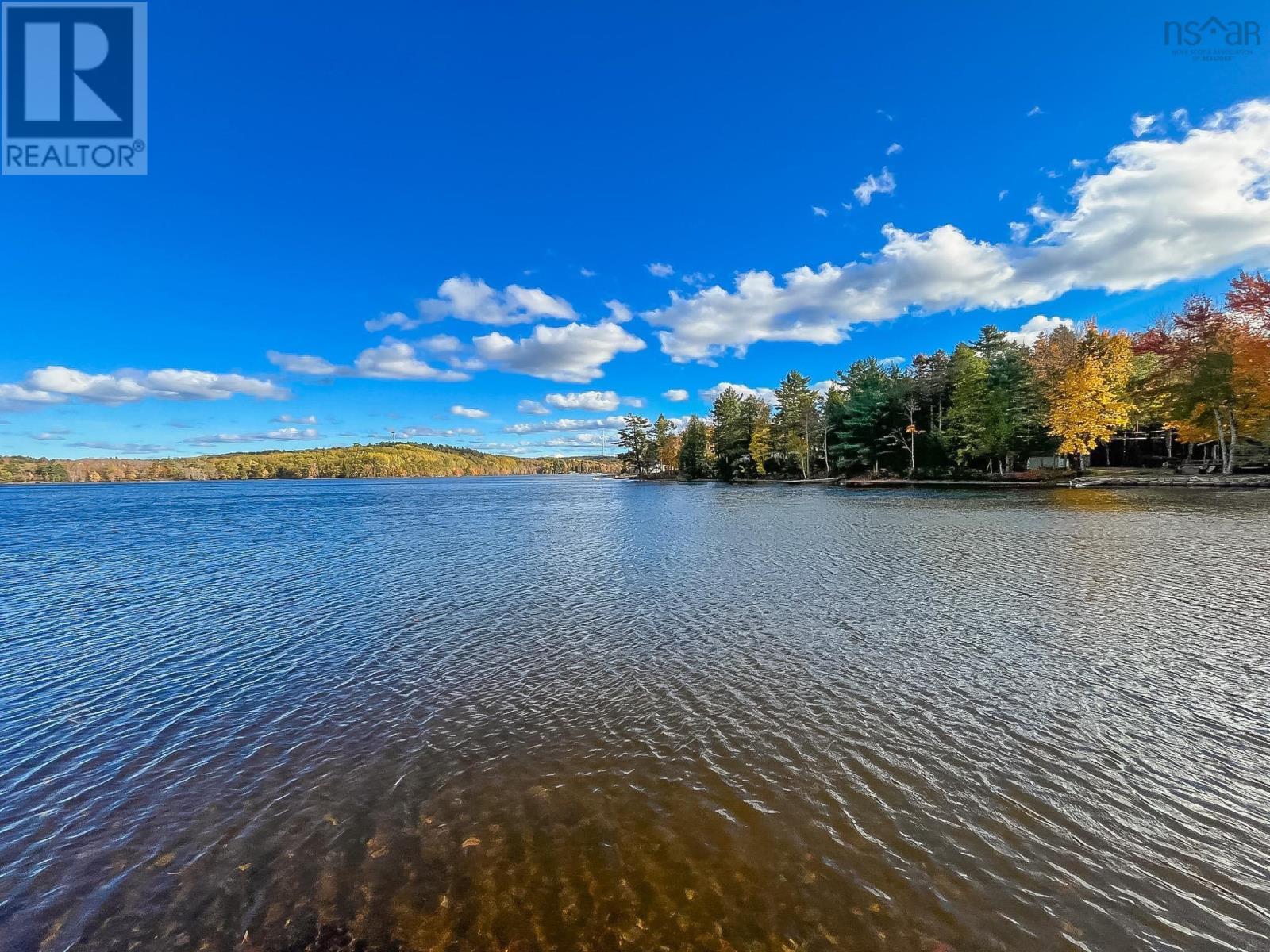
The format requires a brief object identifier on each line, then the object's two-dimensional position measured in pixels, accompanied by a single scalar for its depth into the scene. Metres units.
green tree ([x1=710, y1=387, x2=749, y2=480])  91.69
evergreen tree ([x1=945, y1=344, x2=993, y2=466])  55.69
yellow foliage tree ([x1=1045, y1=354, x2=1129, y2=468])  45.88
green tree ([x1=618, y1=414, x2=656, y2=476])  137.38
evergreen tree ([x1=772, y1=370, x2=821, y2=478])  78.38
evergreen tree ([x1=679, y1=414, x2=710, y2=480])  111.81
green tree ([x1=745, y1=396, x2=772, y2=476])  86.56
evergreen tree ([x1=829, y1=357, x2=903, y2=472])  68.50
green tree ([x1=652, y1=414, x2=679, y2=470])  134.38
